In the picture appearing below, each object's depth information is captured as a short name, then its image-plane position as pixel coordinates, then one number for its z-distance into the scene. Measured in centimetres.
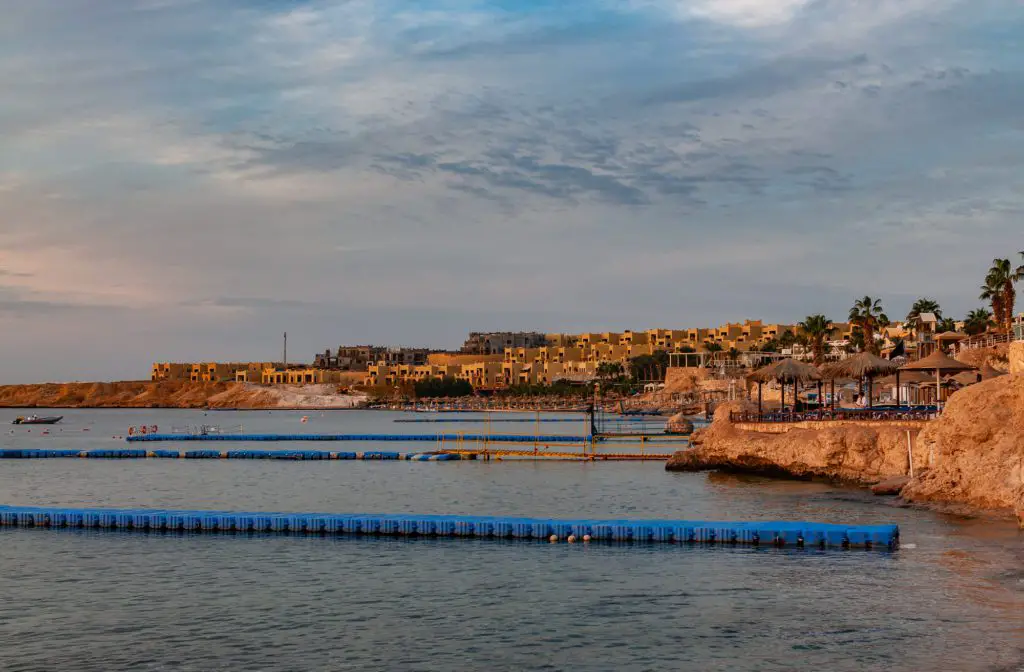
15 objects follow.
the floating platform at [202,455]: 7150
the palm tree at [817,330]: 10069
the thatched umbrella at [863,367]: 5153
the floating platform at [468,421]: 14565
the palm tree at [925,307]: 9881
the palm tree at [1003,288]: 7000
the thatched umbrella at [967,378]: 4797
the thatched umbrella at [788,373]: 5534
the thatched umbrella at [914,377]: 5497
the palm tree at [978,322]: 9404
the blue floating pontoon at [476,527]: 2989
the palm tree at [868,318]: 9150
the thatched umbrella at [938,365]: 4675
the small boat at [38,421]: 15375
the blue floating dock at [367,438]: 8300
